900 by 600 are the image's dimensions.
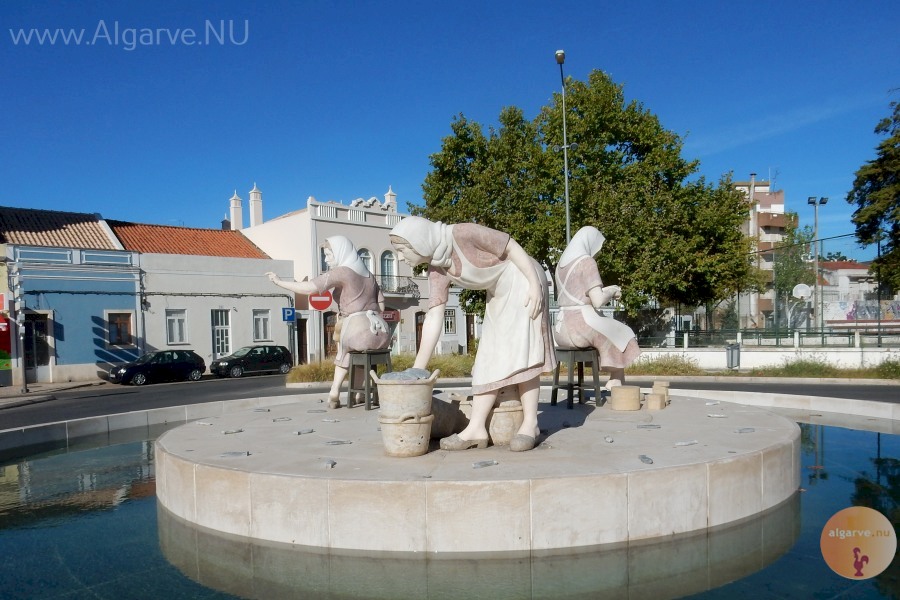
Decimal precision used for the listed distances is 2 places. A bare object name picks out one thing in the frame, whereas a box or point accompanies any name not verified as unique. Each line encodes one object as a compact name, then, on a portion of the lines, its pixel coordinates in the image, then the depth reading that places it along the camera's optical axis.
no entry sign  25.03
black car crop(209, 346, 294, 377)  25.03
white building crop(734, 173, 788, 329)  51.75
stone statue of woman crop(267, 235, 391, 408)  8.24
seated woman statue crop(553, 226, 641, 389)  7.89
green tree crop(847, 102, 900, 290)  28.64
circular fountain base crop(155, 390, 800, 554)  3.84
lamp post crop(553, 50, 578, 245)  19.67
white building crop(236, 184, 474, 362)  31.67
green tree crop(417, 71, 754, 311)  22.61
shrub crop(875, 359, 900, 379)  15.34
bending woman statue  4.99
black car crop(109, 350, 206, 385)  22.31
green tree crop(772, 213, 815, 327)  37.19
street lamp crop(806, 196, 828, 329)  21.28
